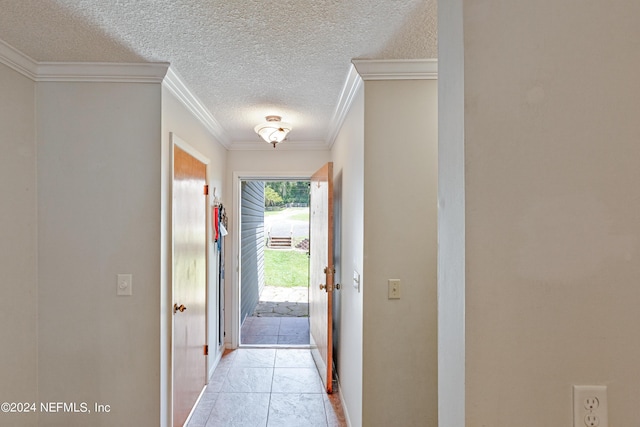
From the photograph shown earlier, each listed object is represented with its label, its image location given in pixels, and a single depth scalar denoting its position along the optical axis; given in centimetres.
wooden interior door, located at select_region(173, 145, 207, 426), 208
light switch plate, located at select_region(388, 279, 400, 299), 179
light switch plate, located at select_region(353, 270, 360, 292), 194
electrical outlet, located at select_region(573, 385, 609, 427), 70
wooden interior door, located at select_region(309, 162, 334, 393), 263
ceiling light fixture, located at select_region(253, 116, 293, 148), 273
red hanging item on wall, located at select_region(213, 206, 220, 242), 309
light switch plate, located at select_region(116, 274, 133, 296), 186
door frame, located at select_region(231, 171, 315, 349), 362
